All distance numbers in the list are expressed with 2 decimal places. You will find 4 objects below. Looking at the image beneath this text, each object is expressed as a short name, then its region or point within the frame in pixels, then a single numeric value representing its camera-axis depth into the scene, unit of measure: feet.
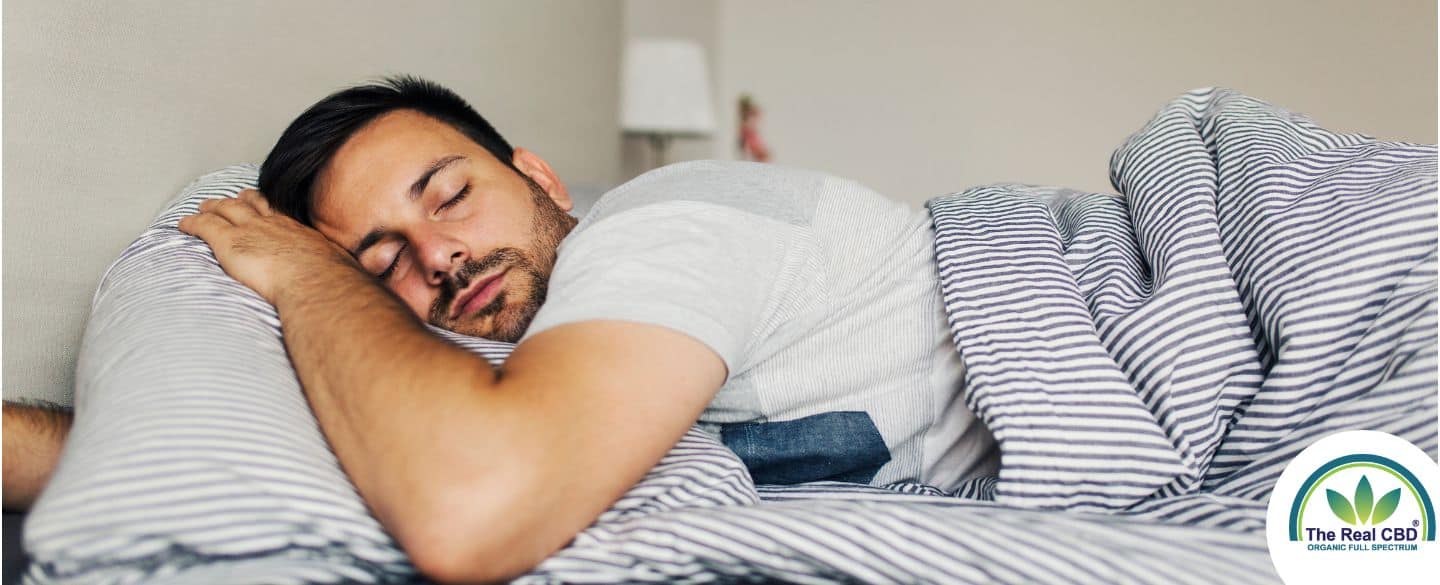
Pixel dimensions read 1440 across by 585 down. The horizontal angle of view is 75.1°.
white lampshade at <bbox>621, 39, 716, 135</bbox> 9.89
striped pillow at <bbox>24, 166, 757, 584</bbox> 1.94
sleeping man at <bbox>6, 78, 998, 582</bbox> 2.09
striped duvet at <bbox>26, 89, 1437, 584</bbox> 2.03
